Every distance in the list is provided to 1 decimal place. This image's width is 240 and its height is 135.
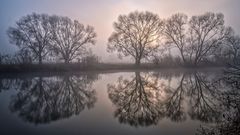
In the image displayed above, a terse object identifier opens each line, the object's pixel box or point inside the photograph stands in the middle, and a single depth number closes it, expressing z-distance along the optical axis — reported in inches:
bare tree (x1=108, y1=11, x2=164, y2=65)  1360.2
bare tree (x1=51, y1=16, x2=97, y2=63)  1365.0
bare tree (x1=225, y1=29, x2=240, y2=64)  1297.1
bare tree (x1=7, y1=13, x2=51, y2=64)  1297.4
